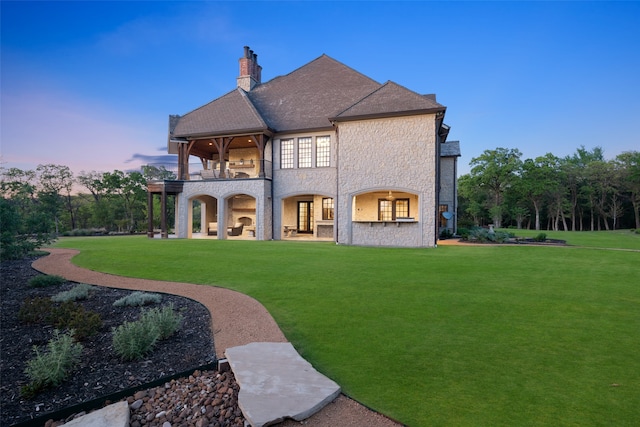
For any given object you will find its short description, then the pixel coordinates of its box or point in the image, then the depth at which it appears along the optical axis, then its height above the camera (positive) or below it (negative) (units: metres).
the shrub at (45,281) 7.44 -1.57
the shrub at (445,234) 20.39 -0.99
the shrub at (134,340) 3.65 -1.53
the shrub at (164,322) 4.24 -1.49
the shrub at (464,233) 19.08 -0.90
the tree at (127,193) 33.25 +2.92
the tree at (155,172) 38.44 +6.51
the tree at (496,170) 38.66 +6.45
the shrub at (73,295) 6.17 -1.60
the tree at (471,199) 40.78 +3.16
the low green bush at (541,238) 17.23 -1.06
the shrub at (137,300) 5.89 -1.61
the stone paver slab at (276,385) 2.42 -1.54
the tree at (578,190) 41.09 +4.09
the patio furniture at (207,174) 20.53 +3.07
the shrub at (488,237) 17.26 -1.01
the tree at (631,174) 36.28 +5.53
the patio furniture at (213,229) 22.46 -0.76
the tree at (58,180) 33.44 +4.31
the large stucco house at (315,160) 15.88 +3.69
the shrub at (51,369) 2.96 -1.54
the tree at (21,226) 9.35 -0.27
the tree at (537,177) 38.38 +5.54
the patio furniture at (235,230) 20.84 -0.81
